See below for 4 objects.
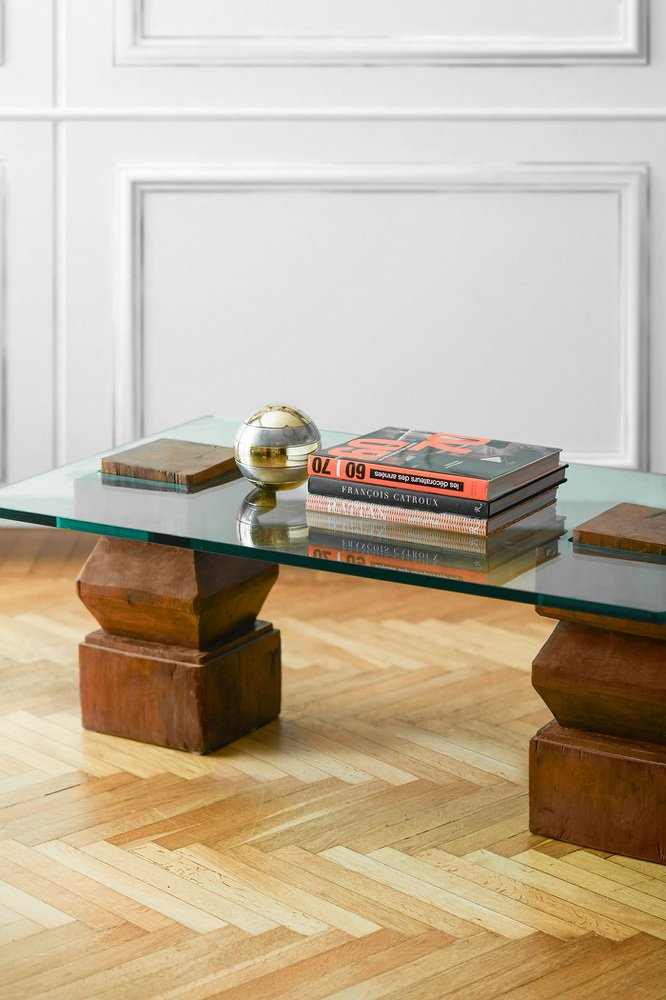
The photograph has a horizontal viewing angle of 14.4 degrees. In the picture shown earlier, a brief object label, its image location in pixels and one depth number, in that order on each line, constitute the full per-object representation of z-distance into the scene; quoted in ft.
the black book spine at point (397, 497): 13.05
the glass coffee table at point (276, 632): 12.55
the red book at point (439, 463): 13.06
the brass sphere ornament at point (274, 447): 13.68
